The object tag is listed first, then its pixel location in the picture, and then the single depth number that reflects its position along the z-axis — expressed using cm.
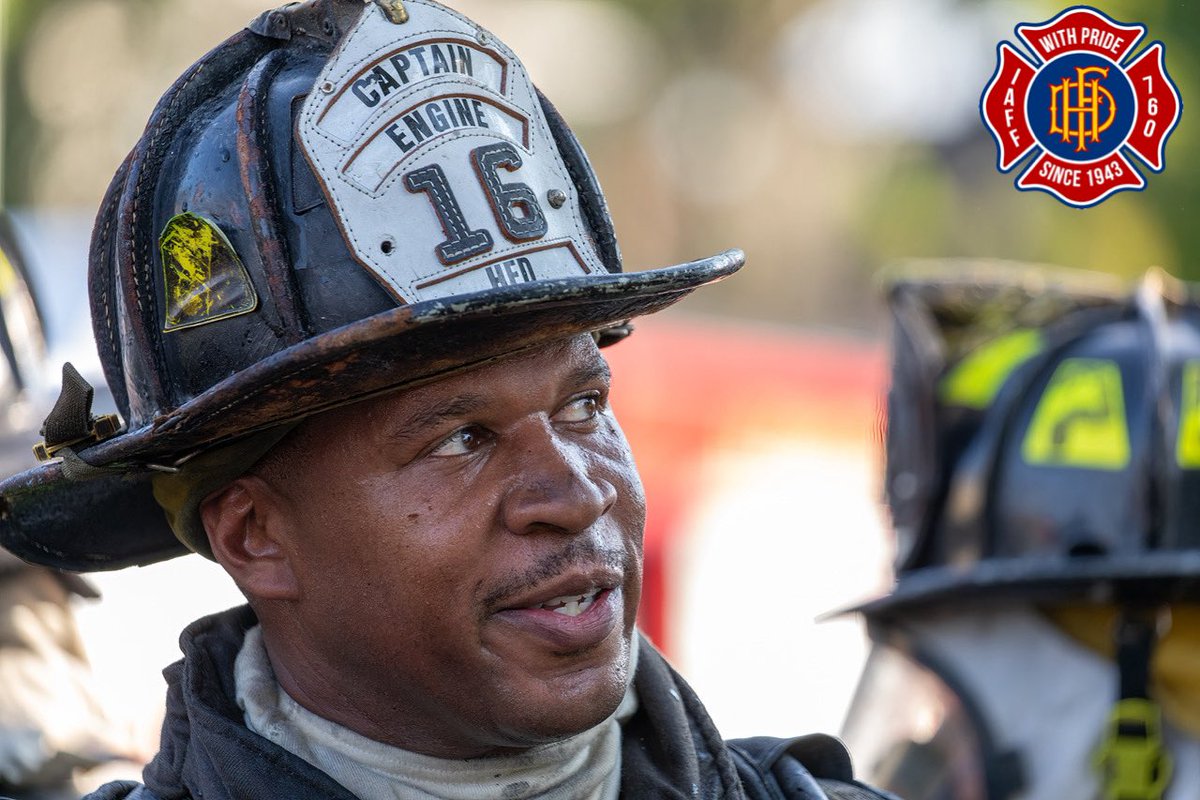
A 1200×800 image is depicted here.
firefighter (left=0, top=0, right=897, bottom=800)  462
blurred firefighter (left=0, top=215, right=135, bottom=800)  841
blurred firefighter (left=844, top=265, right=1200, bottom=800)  824
